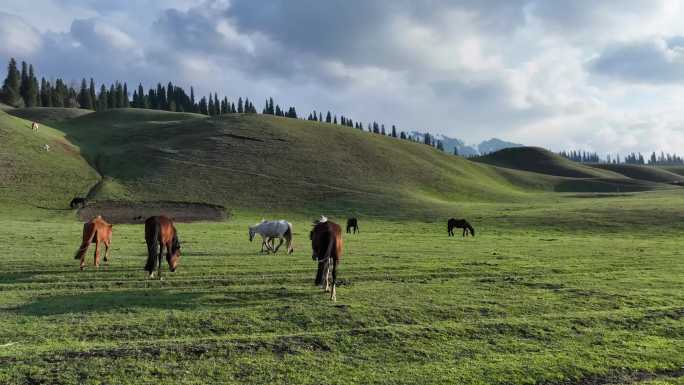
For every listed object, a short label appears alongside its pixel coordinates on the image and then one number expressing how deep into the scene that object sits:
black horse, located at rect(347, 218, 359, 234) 44.00
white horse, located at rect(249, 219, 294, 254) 27.45
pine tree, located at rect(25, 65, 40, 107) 163.00
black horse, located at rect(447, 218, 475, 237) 43.72
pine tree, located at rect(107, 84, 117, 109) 181.62
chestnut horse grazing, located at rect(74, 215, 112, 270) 19.77
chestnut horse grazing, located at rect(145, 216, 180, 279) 17.84
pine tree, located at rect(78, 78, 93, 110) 174.09
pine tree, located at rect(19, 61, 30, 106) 164.12
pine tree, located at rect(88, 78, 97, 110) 176.80
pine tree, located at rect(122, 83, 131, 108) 188.31
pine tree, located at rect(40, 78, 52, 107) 167.35
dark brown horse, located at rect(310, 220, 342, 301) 15.88
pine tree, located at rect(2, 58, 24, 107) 159.25
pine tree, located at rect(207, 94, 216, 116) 195.88
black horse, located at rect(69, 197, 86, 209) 54.11
